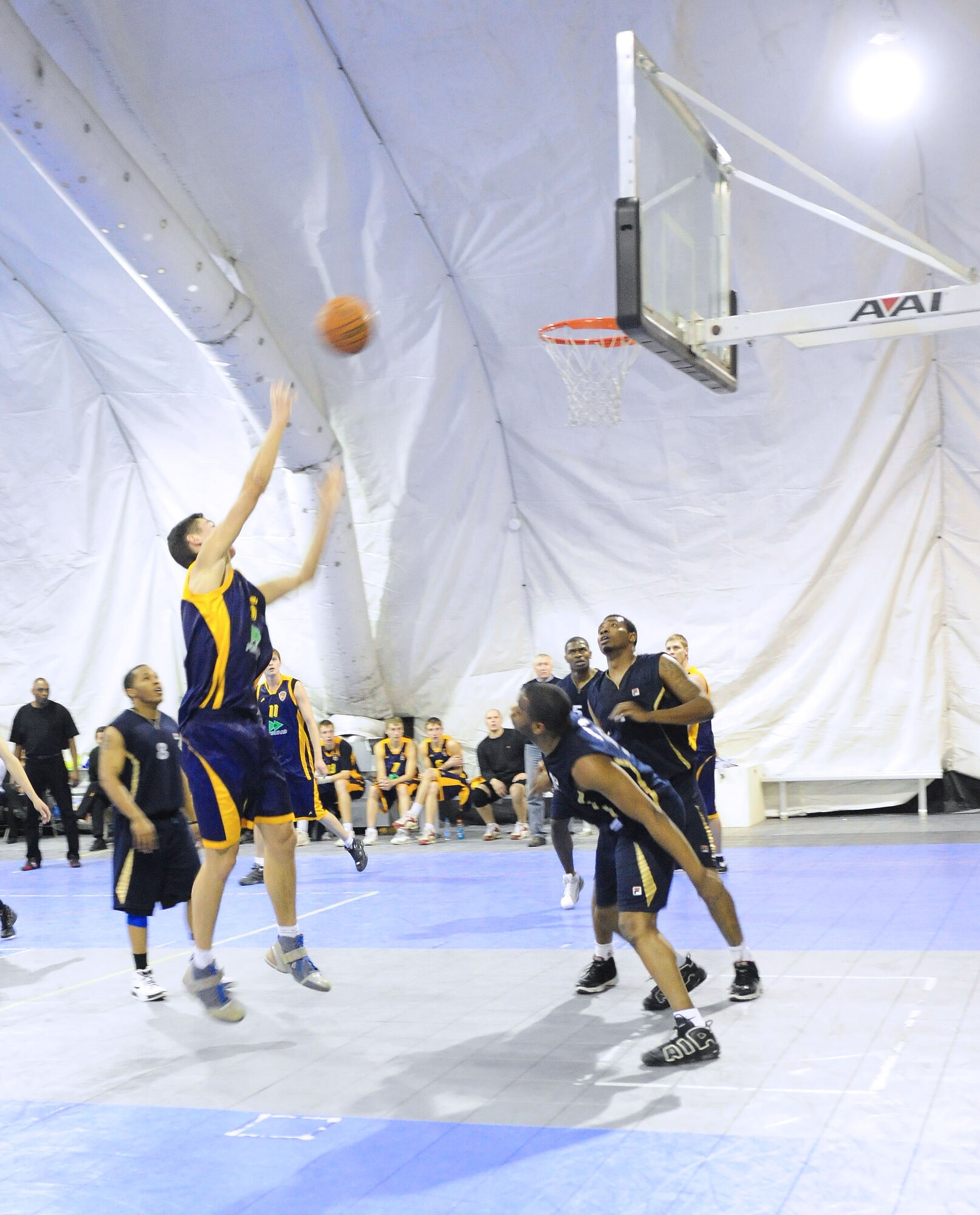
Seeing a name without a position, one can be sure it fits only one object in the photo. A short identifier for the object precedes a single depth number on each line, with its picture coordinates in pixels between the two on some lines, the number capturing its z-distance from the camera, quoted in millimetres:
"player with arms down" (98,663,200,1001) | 5934
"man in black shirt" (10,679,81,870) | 13070
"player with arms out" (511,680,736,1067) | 4426
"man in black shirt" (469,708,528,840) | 12992
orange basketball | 6484
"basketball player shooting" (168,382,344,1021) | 4887
